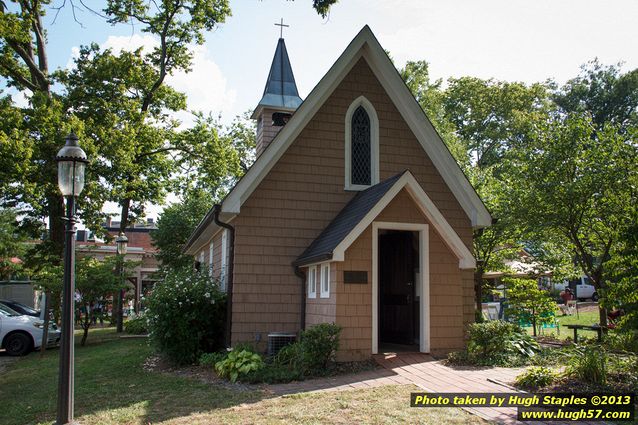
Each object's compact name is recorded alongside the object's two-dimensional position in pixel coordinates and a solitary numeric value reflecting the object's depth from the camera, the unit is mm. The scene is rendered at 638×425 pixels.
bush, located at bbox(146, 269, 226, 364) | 11664
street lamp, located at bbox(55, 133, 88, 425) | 6547
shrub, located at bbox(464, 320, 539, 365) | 10039
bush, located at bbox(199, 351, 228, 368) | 10977
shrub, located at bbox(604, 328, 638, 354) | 7340
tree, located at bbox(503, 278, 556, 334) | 16953
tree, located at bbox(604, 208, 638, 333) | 7547
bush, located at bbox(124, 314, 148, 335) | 22328
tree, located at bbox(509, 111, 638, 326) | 13266
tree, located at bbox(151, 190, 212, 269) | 30484
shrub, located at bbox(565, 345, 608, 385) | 7609
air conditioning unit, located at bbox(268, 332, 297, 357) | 11289
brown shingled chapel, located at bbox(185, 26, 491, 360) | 10461
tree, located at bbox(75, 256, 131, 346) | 17906
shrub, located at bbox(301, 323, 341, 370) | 9445
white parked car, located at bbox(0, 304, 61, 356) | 16906
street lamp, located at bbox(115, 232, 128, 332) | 22844
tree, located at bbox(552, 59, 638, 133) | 45250
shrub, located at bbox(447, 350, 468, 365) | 10023
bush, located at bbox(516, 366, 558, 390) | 7781
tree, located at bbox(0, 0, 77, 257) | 19516
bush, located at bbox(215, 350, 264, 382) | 9500
